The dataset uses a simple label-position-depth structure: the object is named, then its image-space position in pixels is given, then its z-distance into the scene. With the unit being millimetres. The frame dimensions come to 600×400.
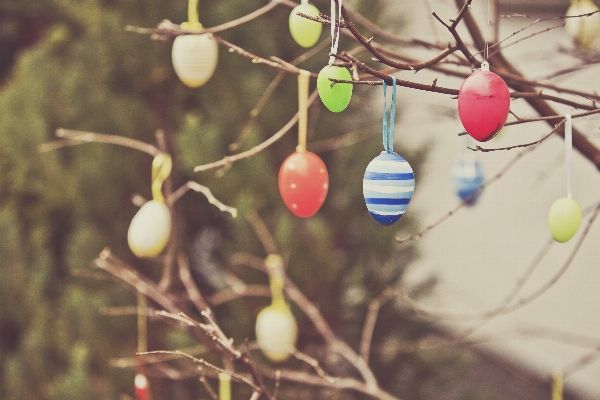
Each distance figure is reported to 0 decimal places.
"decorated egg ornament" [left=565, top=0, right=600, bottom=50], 1655
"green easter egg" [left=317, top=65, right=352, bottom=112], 1245
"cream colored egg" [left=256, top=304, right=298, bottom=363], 1739
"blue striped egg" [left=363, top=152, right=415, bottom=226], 1268
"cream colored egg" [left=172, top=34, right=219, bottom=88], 1535
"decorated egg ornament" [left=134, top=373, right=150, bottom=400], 1535
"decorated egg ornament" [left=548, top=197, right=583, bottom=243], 1325
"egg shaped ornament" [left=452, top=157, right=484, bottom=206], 1812
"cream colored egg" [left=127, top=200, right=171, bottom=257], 1546
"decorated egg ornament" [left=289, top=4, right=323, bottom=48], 1424
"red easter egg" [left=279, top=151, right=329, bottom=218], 1378
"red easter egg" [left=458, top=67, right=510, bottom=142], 1208
